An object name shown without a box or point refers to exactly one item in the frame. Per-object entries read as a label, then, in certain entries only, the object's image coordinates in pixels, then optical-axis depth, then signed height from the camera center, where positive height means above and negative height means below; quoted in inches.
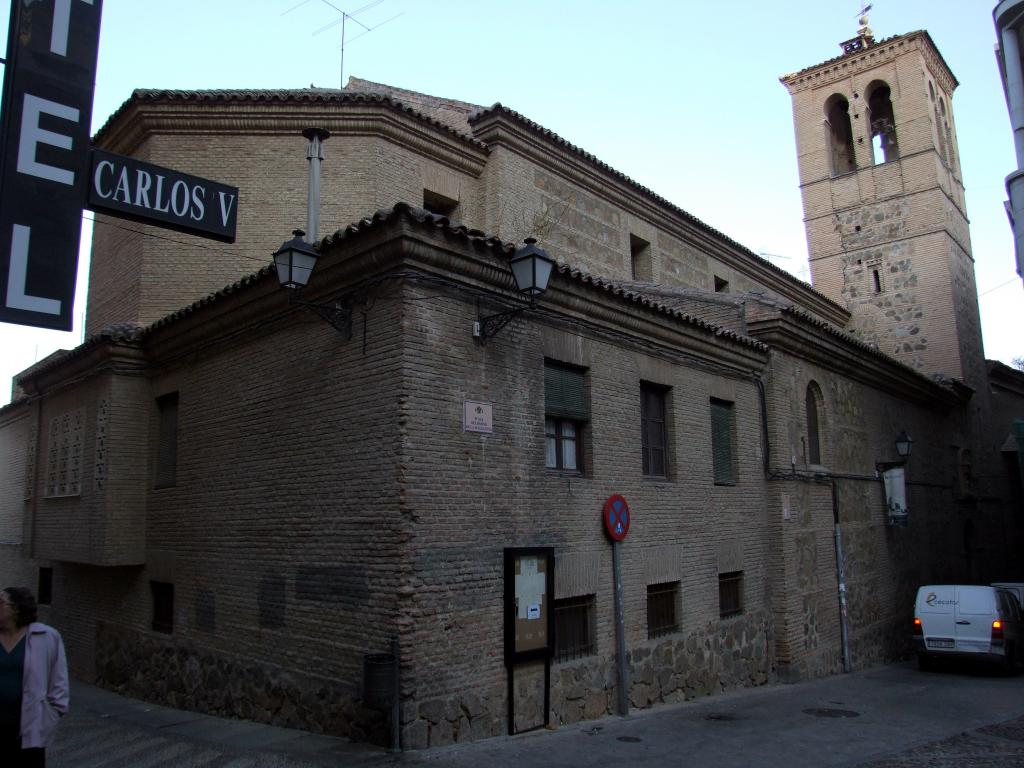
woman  178.4 -28.8
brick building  311.6 +41.8
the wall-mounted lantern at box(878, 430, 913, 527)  655.8 +28.0
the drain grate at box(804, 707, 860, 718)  400.5 -86.3
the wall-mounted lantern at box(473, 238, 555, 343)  315.3 +97.3
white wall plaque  323.3 +44.7
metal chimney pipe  401.7 +167.4
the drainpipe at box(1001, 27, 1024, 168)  253.1 +127.7
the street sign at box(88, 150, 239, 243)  236.7 +97.2
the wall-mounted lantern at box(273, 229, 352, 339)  309.9 +99.9
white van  567.8 -66.8
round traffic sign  382.9 +7.0
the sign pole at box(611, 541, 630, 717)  377.7 -47.0
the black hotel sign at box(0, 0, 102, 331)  221.8 +101.5
